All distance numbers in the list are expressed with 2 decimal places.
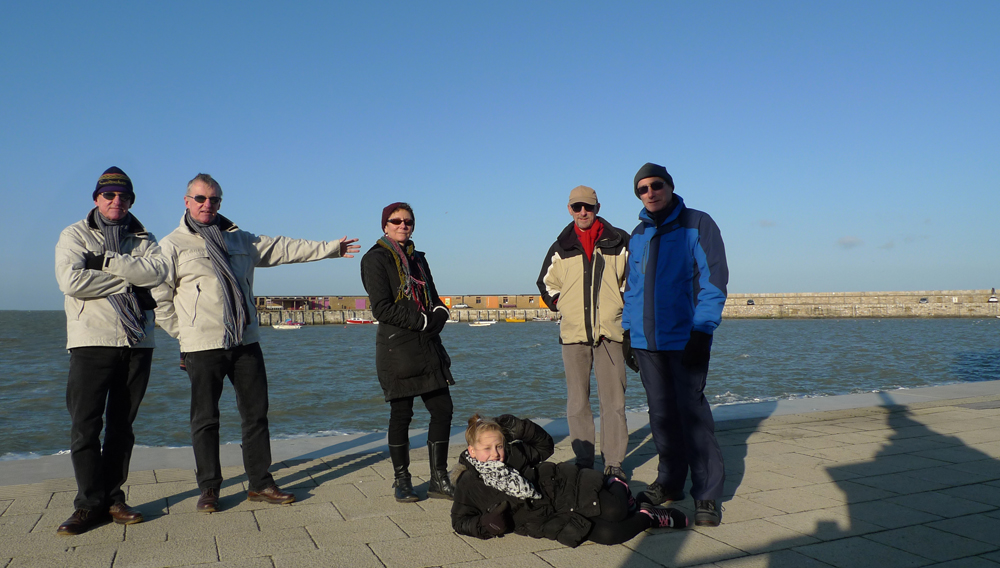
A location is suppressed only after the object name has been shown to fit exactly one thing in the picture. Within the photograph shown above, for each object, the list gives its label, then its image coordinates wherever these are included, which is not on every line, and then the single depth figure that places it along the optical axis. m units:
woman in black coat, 3.64
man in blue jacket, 3.16
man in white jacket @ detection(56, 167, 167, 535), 3.12
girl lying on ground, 2.83
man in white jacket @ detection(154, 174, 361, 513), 3.44
